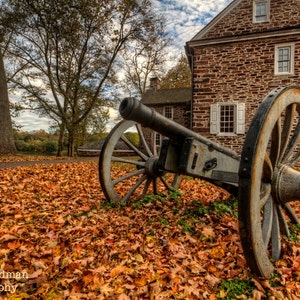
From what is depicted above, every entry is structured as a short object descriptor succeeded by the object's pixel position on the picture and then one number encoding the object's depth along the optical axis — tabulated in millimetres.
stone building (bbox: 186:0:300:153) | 11023
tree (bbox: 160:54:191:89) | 29375
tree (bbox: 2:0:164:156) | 13117
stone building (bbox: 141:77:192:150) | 20172
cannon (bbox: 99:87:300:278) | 1762
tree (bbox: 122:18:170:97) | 25328
